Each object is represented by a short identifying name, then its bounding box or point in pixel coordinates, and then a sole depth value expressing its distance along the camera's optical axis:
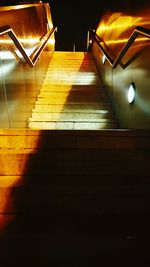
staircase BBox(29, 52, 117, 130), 5.02
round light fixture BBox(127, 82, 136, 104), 4.04
